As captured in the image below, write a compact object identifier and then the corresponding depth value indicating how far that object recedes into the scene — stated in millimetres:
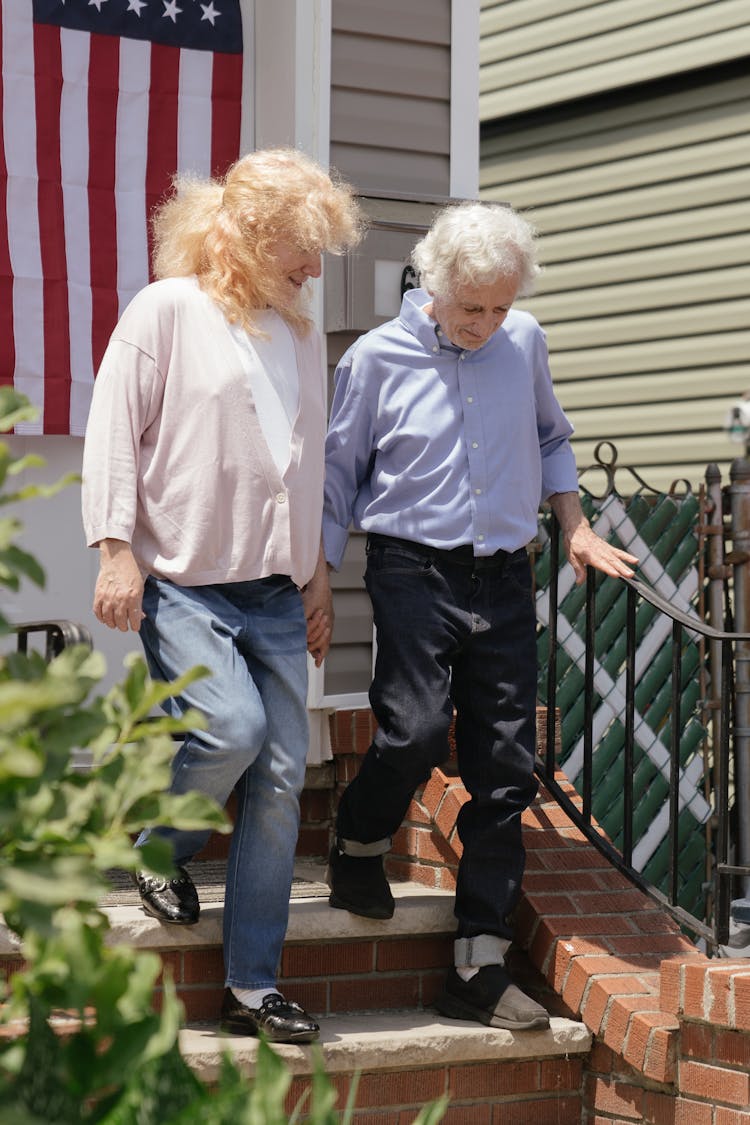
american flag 4188
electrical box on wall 4297
